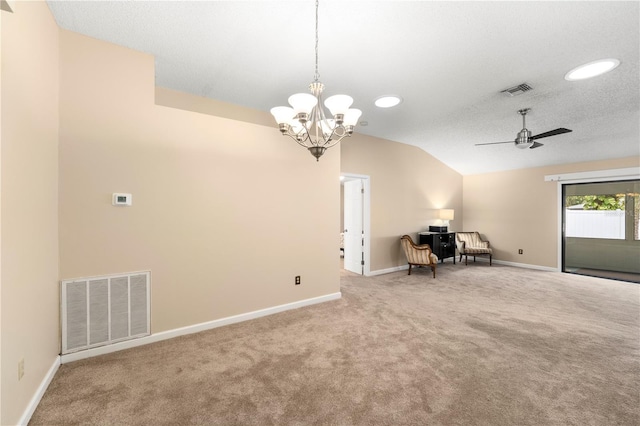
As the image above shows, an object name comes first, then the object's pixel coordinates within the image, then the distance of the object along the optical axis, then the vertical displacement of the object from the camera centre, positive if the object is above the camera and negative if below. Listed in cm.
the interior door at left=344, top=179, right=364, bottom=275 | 555 -31
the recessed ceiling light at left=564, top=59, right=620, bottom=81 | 267 +146
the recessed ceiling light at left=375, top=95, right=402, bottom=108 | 347 +146
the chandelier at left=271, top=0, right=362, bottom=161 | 187 +71
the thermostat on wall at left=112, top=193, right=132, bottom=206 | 251 +11
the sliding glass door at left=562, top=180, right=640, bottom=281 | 525 -36
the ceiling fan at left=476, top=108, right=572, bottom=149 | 373 +100
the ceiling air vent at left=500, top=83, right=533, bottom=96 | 317 +146
